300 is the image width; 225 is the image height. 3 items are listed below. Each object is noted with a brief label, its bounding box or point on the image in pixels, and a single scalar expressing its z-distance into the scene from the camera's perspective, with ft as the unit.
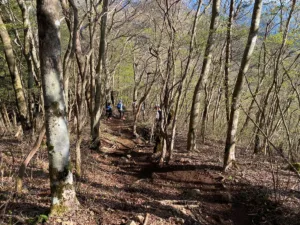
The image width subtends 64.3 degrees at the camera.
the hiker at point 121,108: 65.31
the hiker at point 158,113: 38.76
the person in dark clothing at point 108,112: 63.72
